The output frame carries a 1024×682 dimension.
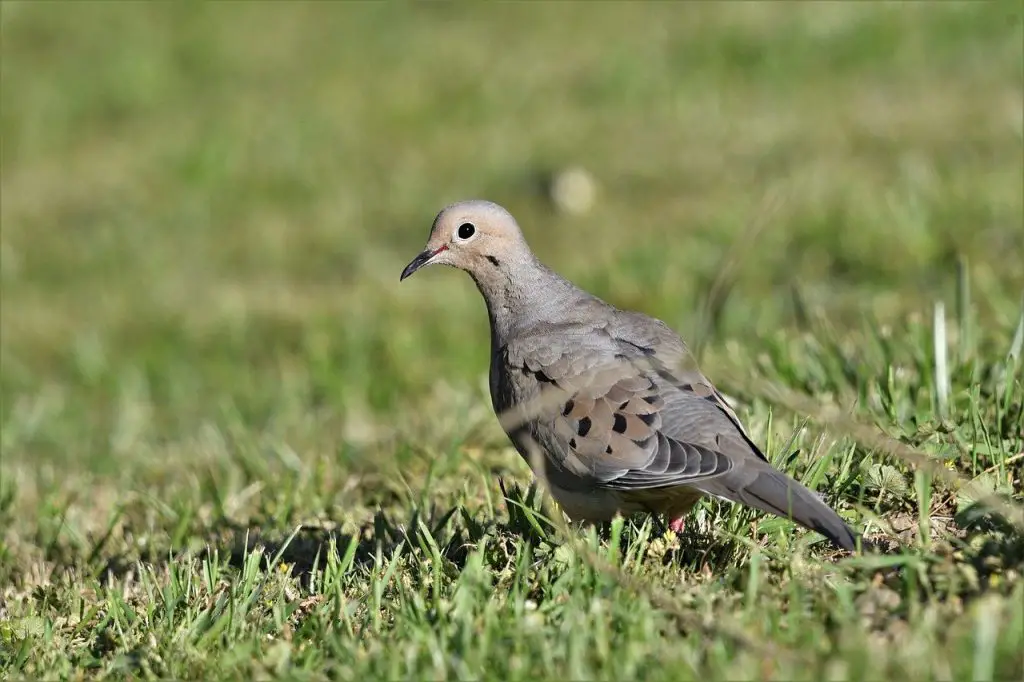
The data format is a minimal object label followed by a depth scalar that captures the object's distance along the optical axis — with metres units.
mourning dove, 7.05
